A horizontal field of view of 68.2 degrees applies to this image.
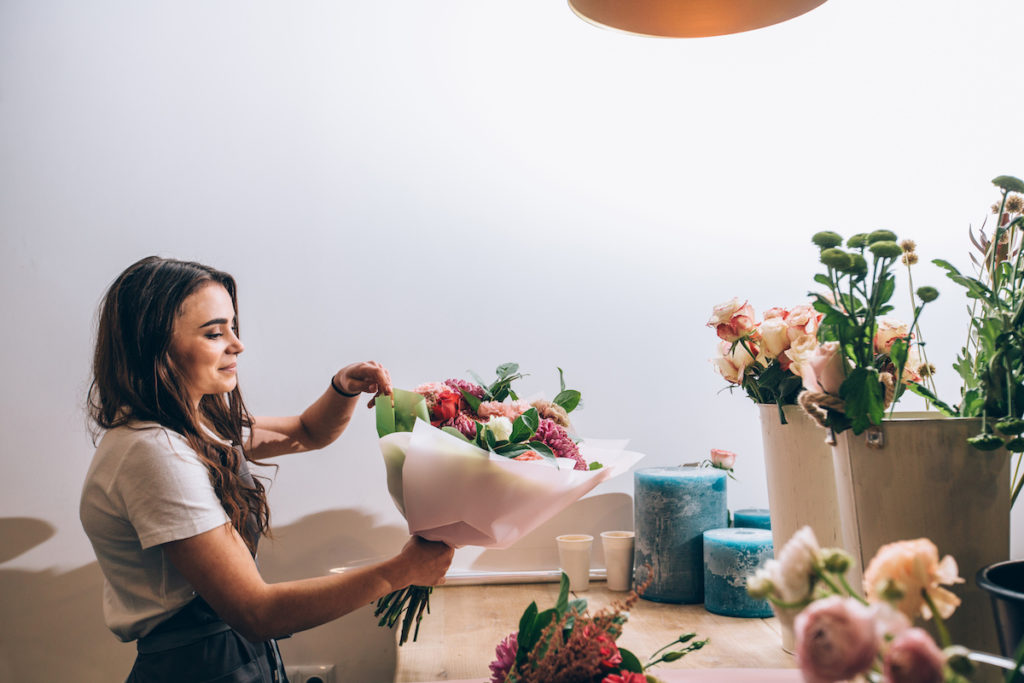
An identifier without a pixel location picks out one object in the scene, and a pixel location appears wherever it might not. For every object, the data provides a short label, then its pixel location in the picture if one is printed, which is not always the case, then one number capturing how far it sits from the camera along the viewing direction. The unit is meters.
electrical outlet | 1.71
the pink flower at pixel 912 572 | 0.44
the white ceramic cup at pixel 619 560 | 1.66
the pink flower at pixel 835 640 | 0.36
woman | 1.15
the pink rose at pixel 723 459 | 1.69
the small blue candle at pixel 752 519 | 1.59
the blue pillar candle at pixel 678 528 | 1.55
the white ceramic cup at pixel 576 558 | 1.64
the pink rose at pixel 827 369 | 0.88
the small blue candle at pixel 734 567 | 1.43
